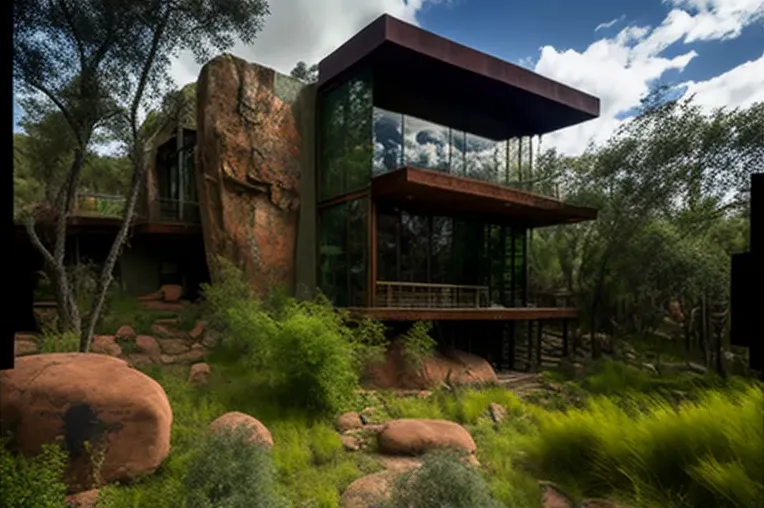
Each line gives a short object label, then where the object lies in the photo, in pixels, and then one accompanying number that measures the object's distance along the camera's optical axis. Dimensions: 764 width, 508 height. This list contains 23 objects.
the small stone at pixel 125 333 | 9.23
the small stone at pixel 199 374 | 7.61
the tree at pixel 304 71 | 15.52
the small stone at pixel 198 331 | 10.07
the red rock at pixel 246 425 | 4.40
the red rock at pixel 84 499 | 3.78
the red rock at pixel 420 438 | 5.60
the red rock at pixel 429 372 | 9.06
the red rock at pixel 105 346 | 8.12
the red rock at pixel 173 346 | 9.21
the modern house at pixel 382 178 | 10.14
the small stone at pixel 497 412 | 7.41
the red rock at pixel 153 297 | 13.48
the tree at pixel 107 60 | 7.02
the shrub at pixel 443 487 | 3.39
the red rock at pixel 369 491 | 4.04
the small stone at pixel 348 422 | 6.45
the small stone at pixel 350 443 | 5.77
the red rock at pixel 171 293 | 13.83
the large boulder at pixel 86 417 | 4.17
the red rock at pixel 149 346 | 8.80
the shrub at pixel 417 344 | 9.09
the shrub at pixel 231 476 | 3.40
